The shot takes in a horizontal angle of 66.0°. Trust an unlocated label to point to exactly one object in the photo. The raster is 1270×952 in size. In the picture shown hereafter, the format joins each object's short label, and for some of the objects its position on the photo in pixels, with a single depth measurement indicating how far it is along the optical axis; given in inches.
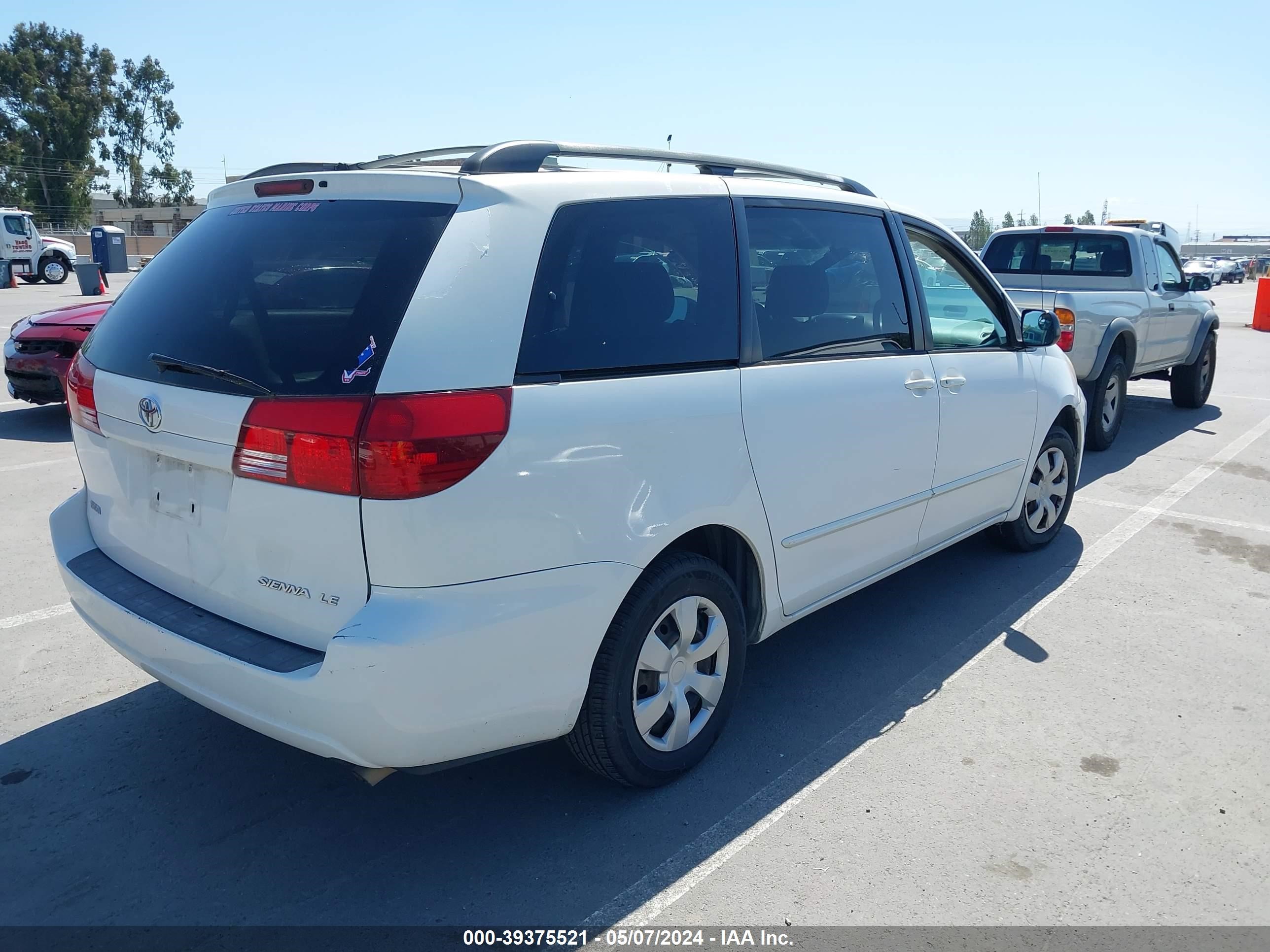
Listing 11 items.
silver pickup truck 324.2
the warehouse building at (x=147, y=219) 2613.2
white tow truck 1136.2
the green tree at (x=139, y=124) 2817.4
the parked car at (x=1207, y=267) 1793.8
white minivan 97.1
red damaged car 329.7
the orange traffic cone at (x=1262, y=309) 884.6
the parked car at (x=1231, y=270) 2177.7
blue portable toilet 1366.9
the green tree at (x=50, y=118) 2493.8
